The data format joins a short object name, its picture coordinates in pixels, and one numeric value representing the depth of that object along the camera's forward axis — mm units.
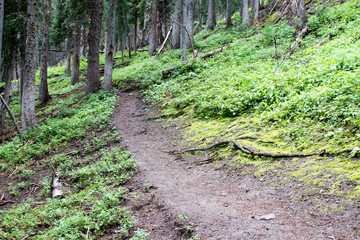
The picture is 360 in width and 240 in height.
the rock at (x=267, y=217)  3717
